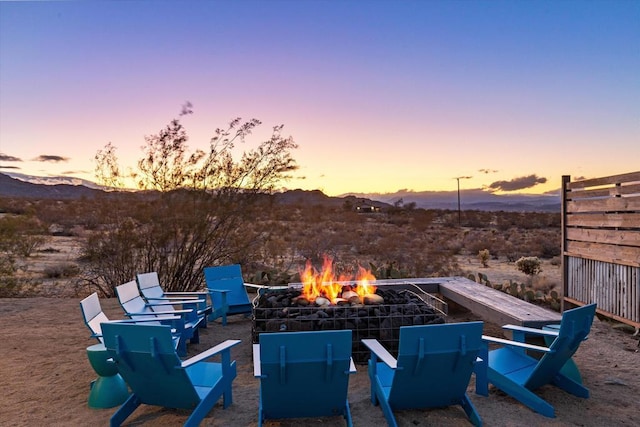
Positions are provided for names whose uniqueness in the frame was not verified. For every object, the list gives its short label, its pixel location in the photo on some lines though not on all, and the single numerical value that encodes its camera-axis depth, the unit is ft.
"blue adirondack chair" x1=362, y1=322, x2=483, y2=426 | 10.44
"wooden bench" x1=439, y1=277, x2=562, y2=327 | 14.62
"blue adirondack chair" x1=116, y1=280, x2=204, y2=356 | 16.24
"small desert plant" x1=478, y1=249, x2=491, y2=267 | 50.86
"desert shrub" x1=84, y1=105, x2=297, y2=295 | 28.63
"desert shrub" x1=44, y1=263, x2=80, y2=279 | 39.34
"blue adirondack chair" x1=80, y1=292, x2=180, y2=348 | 13.84
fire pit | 16.29
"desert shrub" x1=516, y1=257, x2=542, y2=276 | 41.96
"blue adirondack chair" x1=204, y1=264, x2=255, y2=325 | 21.85
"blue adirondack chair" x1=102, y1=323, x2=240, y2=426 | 10.39
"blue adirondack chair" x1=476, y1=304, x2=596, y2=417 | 11.45
